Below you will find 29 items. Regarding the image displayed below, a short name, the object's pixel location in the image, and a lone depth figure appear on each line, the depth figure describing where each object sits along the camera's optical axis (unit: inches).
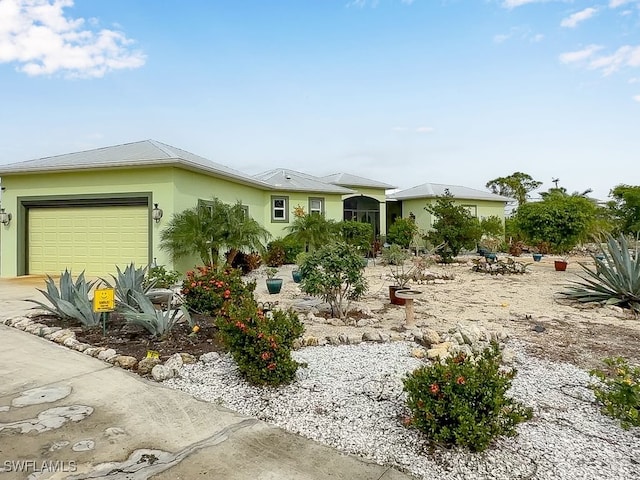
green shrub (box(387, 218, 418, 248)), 781.7
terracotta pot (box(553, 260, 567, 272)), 553.3
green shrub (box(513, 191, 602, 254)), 543.8
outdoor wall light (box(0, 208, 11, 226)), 491.8
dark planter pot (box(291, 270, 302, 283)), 433.3
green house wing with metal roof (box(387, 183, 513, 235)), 901.8
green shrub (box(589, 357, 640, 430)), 115.6
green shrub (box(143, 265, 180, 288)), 366.3
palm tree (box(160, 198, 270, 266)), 418.6
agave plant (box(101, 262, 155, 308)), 228.1
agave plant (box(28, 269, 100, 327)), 223.9
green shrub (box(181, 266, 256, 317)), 232.8
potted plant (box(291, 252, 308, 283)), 433.4
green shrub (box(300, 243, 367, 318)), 259.6
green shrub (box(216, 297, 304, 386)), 144.2
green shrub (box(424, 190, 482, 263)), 614.5
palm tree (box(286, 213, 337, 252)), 609.3
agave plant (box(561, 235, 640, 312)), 296.5
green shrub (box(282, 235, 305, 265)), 621.3
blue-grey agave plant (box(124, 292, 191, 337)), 199.0
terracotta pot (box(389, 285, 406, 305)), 325.1
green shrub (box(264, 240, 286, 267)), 594.5
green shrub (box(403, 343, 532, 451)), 100.4
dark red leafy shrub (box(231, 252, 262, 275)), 522.5
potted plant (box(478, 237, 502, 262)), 778.8
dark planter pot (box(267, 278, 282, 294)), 373.1
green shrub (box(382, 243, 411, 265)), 418.0
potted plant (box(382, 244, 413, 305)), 327.1
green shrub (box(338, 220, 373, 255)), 657.6
